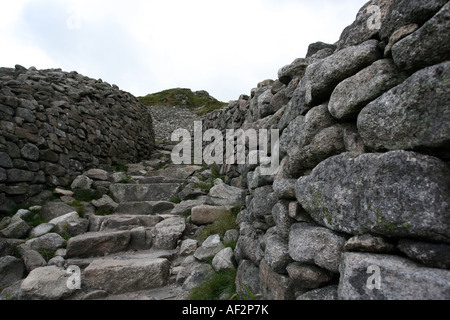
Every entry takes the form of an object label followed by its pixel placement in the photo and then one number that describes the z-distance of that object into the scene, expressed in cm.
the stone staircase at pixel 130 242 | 350
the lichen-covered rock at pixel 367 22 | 195
